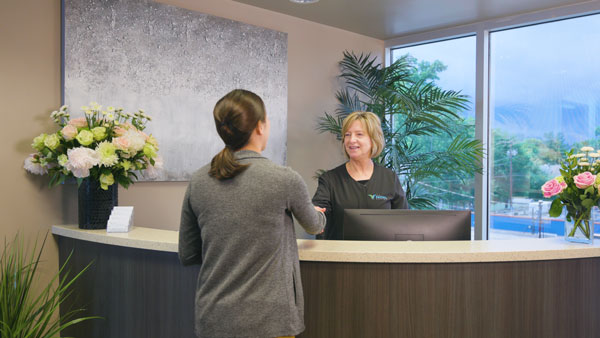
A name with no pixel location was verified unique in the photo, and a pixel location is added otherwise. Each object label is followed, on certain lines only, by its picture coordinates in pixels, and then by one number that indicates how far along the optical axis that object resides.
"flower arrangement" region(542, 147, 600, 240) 2.00
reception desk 1.74
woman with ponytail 1.42
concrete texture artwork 2.92
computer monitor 2.02
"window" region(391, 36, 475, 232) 4.55
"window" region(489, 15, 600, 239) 3.93
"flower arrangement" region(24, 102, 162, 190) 2.39
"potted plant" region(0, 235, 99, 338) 2.16
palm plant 4.20
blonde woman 2.71
